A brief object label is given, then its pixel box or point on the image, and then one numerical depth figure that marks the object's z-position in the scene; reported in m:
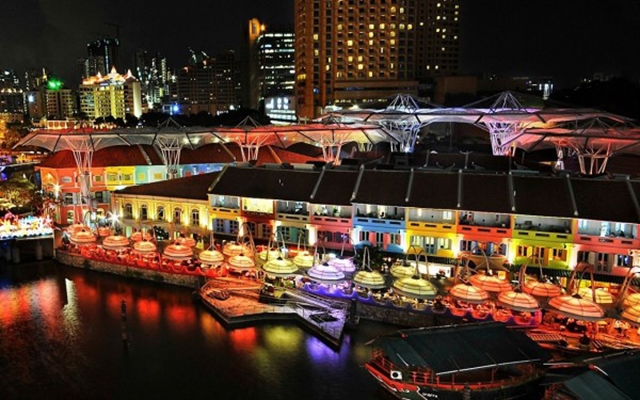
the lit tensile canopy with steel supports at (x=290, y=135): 69.06
